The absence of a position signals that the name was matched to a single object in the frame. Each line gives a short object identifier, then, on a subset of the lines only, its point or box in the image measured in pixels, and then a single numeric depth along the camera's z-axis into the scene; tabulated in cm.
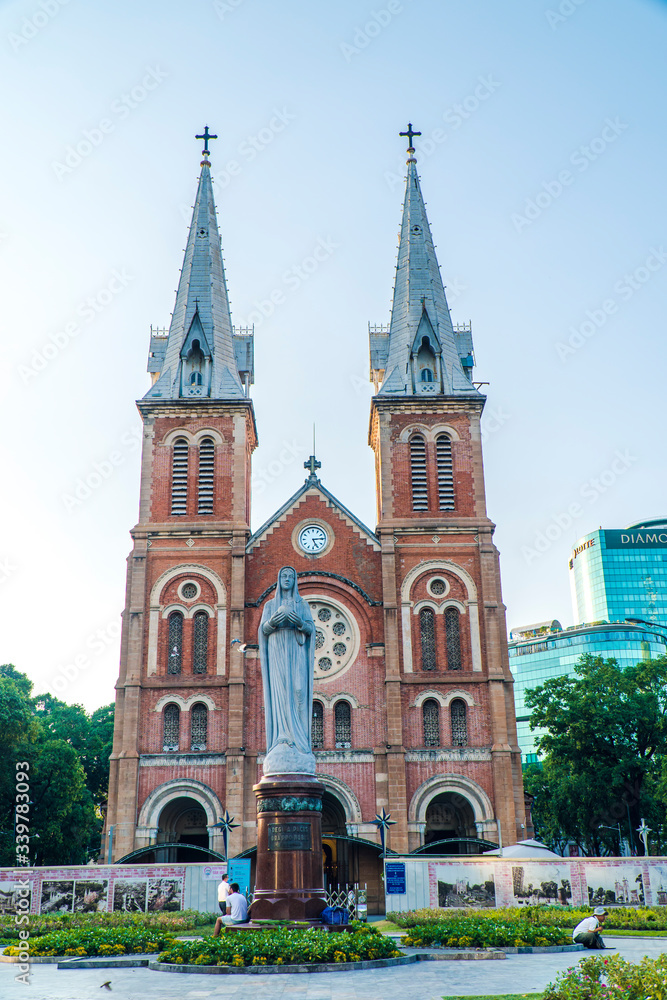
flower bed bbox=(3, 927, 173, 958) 1628
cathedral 3797
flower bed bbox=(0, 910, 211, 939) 2041
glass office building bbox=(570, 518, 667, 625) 12112
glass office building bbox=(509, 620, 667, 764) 10562
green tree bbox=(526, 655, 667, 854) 4169
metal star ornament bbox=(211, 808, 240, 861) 3623
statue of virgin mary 1967
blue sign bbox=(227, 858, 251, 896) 2840
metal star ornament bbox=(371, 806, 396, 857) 3619
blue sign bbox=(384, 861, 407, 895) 2686
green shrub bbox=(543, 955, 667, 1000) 909
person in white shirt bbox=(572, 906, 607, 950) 1678
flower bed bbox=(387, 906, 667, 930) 2080
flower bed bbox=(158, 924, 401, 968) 1412
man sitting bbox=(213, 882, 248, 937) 1738
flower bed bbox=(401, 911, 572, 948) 1712
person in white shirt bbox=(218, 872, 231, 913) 1838
